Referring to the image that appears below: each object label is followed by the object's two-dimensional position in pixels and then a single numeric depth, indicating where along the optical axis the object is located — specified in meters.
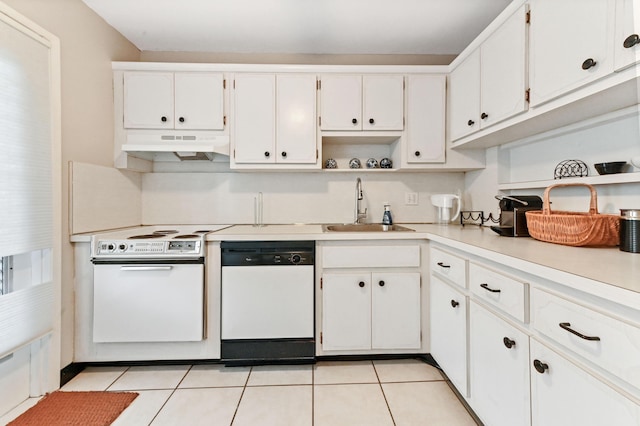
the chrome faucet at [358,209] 2.63
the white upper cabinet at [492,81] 1.54
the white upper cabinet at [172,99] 2.29
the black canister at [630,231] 1.13
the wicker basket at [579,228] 1.24
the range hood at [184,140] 2.25
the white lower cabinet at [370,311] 1.99
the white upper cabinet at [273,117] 2.32
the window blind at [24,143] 1.47
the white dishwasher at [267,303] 1.94
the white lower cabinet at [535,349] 0.76
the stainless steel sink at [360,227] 2.48
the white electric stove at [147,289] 1.87
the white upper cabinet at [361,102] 2.34
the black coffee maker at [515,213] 1.64
